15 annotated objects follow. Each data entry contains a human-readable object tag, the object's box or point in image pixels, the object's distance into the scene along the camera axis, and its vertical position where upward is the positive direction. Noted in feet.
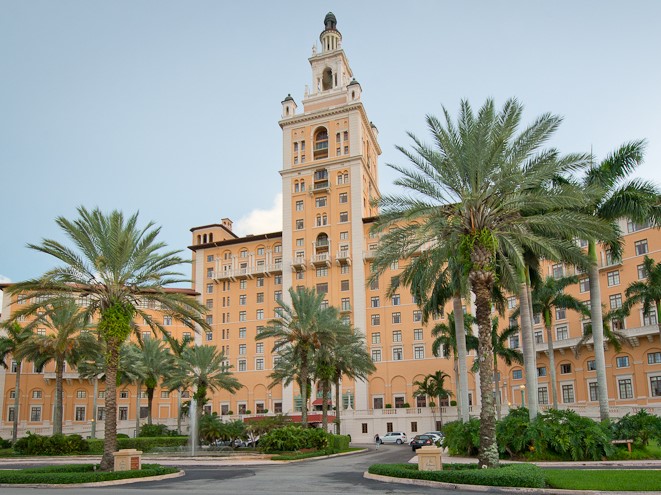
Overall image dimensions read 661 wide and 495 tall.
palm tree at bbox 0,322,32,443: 175.04 +15.20
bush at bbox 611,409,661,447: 87.71 -6.68
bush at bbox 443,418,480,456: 98.73 -8.46
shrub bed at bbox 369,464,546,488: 57.67 -8.78
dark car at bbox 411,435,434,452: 151.46 -13.11
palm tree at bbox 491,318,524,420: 166.71 +9.52
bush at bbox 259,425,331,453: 127.65 -10.11
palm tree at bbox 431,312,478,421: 172.76 +13.55
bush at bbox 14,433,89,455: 141.18 -10.98
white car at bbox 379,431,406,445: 212.64 -17.15
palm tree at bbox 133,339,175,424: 210.59 +9.70
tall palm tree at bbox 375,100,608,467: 78.18 +23.81
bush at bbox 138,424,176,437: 200.64 -12.05
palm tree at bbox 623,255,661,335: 132.05 +19.66
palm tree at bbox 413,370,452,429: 217.15 -1.07
